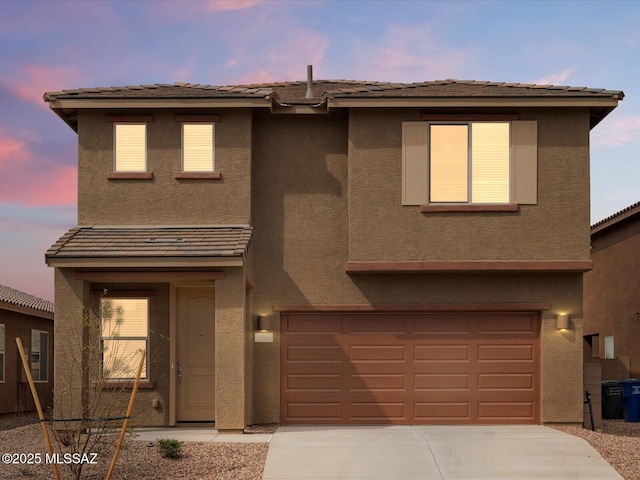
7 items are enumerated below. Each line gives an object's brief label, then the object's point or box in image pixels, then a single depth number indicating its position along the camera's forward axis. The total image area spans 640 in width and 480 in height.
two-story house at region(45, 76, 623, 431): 16.81
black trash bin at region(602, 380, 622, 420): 19.56
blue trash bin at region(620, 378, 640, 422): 19.38
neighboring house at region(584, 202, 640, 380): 22.30
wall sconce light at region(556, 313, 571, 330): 17.02
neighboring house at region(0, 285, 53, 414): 22.06
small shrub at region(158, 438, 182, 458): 13.08
